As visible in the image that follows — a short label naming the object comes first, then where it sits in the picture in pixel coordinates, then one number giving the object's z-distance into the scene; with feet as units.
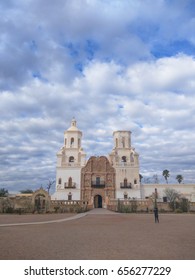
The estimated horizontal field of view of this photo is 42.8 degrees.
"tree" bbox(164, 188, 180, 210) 144.50
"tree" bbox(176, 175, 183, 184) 234.89
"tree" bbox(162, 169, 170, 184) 240.94
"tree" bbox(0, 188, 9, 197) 191.03
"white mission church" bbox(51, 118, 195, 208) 153.69
